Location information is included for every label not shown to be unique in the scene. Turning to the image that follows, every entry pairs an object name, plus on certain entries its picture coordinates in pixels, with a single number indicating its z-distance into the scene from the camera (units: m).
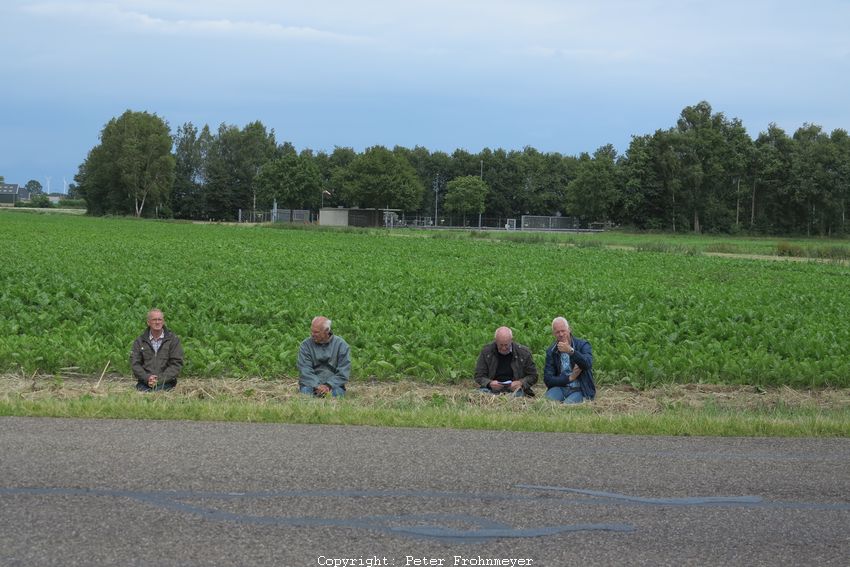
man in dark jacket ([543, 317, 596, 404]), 10.65
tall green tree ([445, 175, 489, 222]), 112.00
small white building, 98.81
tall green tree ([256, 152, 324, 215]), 110.44
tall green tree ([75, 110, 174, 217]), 115.44
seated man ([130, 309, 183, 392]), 11.03
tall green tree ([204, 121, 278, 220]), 124.62
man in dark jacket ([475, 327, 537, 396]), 10.96
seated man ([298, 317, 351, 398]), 10.68
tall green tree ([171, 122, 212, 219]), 128.50
